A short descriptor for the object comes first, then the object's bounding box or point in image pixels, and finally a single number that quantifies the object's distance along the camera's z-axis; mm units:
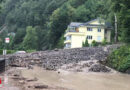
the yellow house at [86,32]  41875
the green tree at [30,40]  59075
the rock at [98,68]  21625
